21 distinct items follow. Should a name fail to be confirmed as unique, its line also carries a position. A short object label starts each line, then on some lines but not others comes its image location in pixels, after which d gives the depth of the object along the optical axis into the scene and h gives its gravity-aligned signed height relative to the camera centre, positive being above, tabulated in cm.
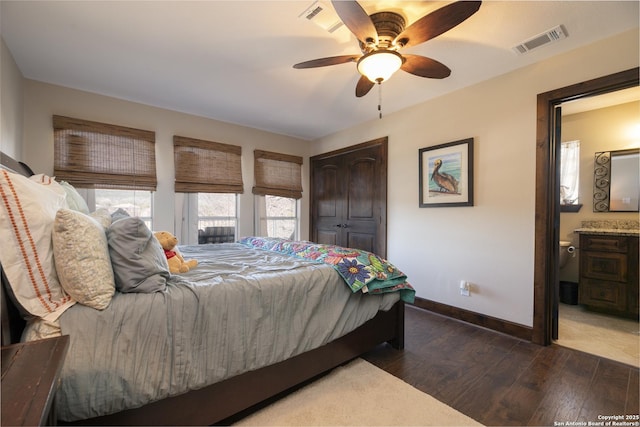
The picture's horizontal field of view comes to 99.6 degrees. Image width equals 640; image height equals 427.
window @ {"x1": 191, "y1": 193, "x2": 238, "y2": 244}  379 -10
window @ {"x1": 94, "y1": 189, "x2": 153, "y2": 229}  312 +11
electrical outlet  281 -84
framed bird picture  284 +38
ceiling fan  144 +106
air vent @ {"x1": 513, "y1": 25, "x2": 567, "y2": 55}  198 +129
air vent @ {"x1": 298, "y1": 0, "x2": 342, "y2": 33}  172 +130
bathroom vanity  278 -71
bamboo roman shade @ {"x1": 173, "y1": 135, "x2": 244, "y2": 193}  355 +61
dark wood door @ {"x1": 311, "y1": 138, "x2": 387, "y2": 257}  376 +19
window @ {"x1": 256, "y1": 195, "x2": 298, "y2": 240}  432 -12
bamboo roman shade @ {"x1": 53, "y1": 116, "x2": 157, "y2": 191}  285 +62
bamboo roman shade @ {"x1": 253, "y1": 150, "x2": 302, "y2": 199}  425 +59
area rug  146 -115
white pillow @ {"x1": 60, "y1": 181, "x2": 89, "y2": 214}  170 +7
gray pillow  123 -23
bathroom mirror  314 +32
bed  105 -61
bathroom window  355 +48
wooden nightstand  56 -42
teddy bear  171 -30
